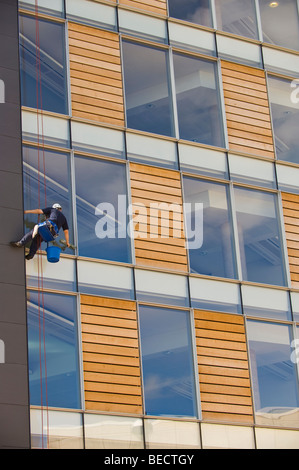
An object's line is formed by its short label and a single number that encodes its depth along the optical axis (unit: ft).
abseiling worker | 73.15
